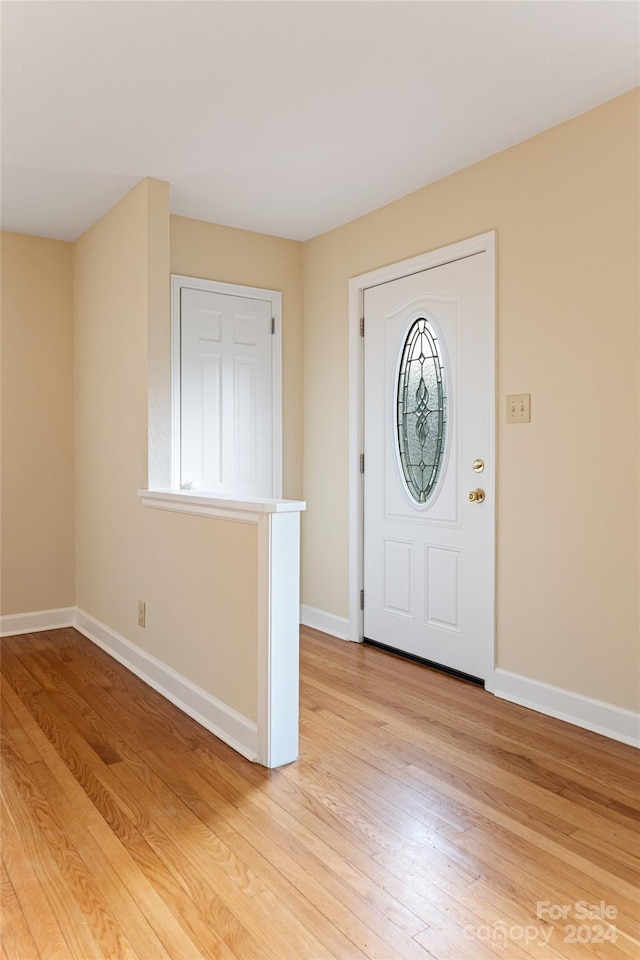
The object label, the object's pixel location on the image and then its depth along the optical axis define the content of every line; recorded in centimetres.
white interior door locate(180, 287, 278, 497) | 399
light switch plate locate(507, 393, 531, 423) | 294
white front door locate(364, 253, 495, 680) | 320
